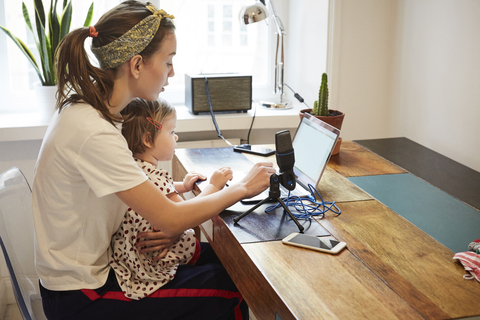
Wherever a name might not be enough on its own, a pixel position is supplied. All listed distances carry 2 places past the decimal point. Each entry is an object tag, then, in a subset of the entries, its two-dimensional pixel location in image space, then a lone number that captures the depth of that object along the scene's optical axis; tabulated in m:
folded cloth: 0.96
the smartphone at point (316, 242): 1.06
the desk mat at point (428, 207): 1.16
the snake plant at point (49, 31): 2.12
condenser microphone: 1.27
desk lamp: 2.33
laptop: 1.36
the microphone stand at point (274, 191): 1.26
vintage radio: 2.37
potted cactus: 1.74
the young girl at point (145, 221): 1.22
